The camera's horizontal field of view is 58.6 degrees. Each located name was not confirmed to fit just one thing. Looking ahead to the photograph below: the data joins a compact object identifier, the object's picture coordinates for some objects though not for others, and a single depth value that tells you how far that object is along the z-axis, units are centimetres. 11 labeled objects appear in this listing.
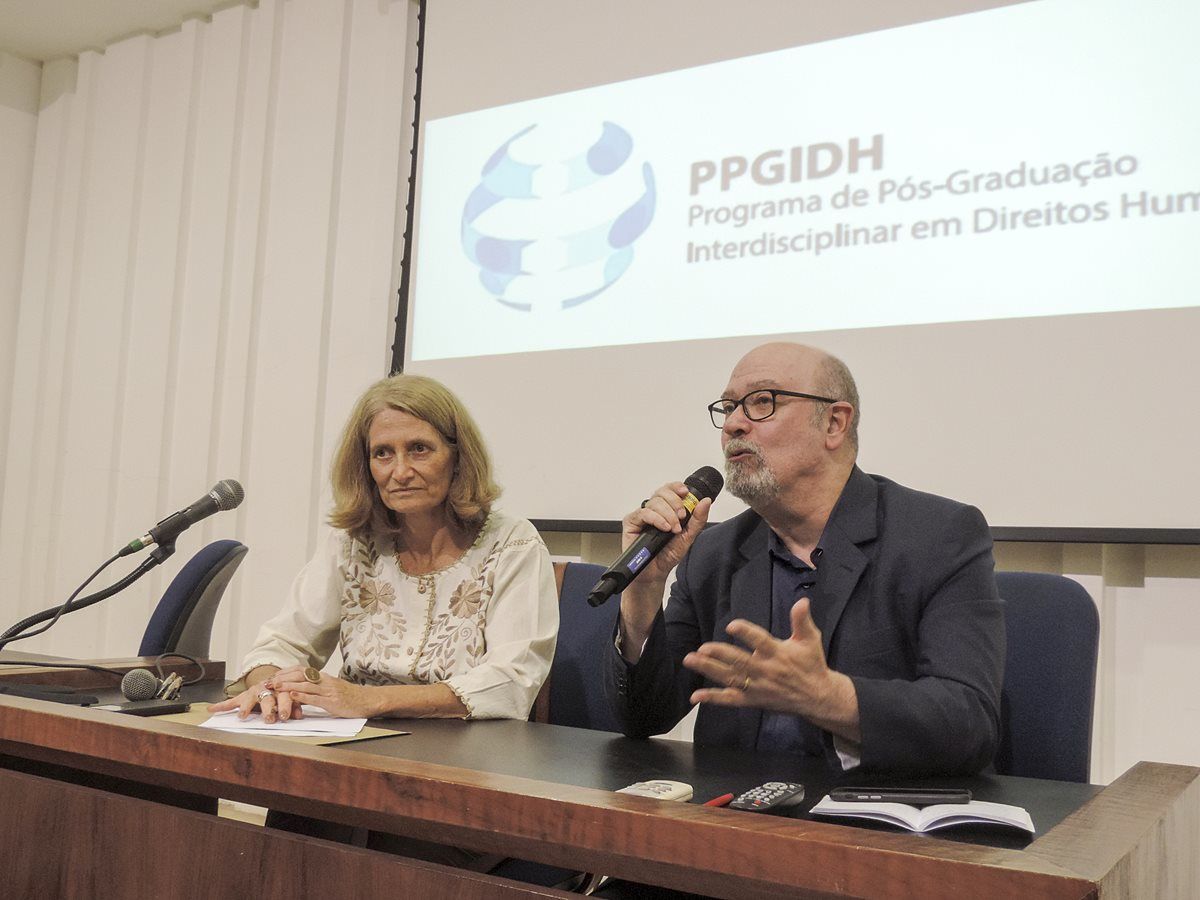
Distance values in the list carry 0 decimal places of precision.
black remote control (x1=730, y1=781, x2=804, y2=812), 101
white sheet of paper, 142
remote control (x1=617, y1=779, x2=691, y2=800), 103
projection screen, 258
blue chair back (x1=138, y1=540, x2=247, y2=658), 268
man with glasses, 133
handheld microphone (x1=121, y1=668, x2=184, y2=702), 173
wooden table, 85
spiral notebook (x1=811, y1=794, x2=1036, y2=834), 98
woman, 199
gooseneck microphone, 191
